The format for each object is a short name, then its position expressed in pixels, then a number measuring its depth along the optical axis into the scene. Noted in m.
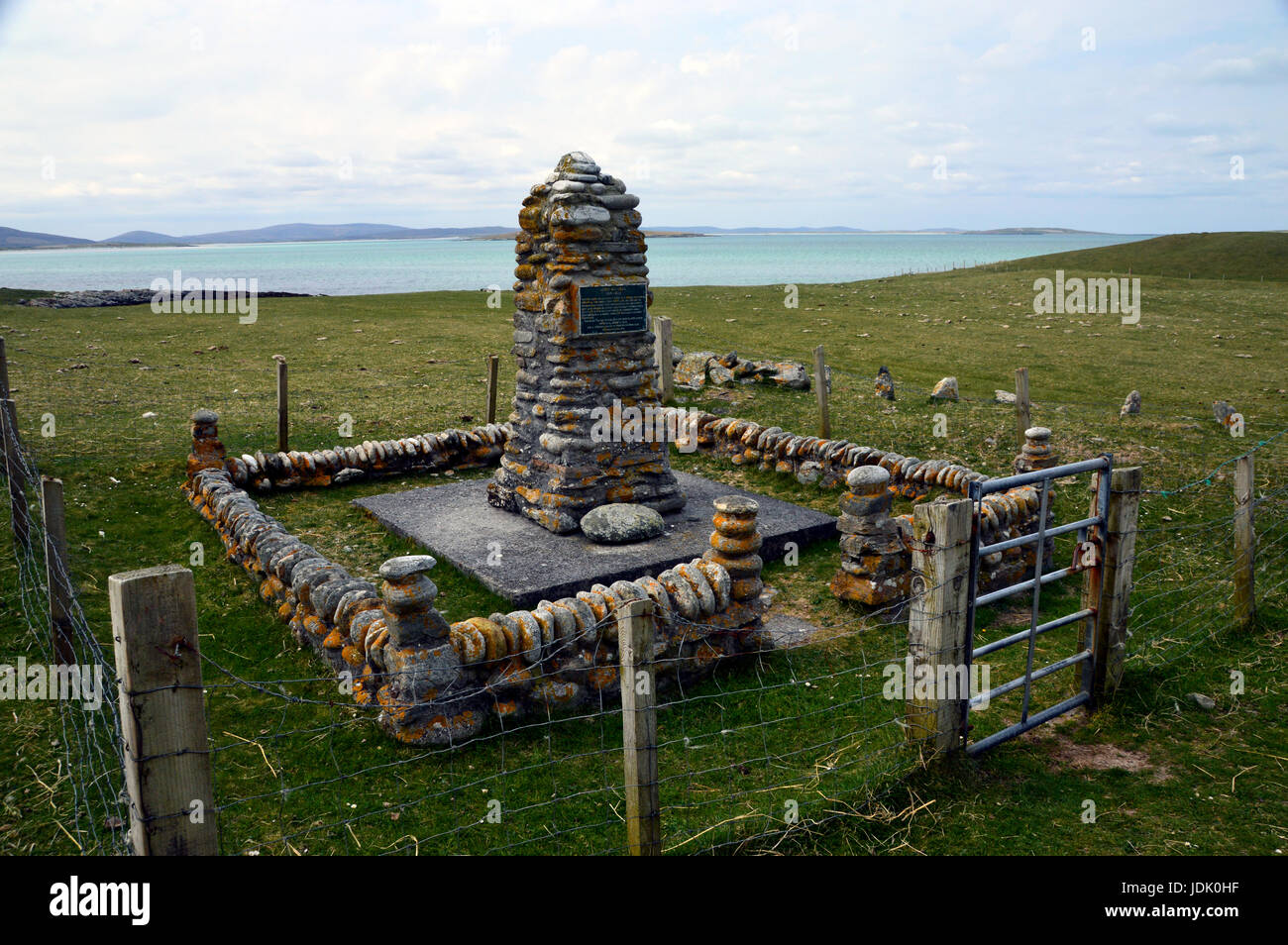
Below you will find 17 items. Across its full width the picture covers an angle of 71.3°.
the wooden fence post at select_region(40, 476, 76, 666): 6.29
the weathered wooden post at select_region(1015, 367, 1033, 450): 11.80
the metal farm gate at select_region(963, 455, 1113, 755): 5.60
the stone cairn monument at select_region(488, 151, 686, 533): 10.20
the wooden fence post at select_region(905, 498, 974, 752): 5.43
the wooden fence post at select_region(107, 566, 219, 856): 3.21
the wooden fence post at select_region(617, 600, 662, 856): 4.31
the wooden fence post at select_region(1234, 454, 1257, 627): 7.44
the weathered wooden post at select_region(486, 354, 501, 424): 15.13
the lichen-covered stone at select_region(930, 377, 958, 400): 16.36
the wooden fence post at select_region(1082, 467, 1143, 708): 6.39
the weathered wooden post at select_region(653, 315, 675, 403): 16.95
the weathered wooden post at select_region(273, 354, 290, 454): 13.31
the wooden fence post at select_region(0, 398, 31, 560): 8.22
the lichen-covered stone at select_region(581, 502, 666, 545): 9.93
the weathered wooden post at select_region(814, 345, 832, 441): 13.84
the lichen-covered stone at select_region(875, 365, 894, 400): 16.86
